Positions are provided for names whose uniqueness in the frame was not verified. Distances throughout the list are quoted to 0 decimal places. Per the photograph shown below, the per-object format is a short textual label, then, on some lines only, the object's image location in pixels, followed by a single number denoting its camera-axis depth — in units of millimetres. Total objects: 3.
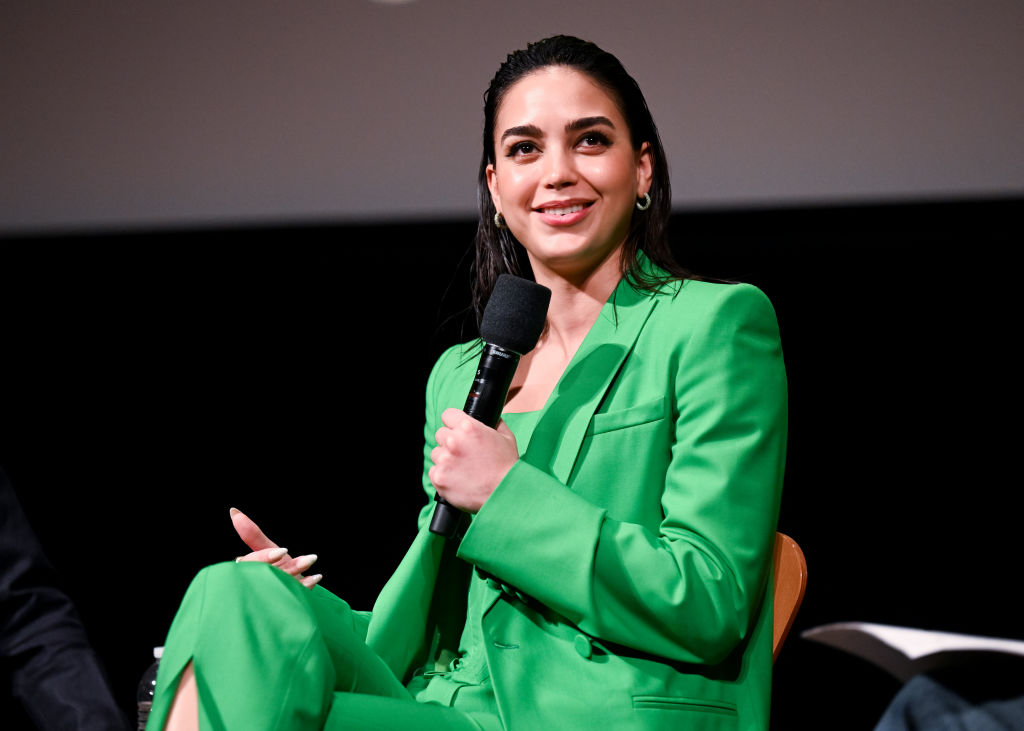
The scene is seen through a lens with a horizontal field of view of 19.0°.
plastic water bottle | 3076
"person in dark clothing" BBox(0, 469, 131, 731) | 2782
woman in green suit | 2548
